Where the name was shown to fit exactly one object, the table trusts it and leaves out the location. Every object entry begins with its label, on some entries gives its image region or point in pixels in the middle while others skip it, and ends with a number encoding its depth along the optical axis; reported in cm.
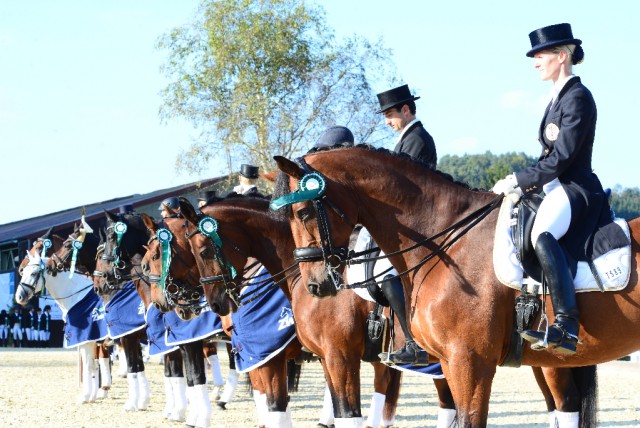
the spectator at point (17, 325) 3906
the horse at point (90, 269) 1441
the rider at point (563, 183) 590
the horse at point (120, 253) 1388
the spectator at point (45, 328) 3816
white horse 1562
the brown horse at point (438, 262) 603
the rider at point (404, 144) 742
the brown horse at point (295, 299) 849
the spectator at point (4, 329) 3953
